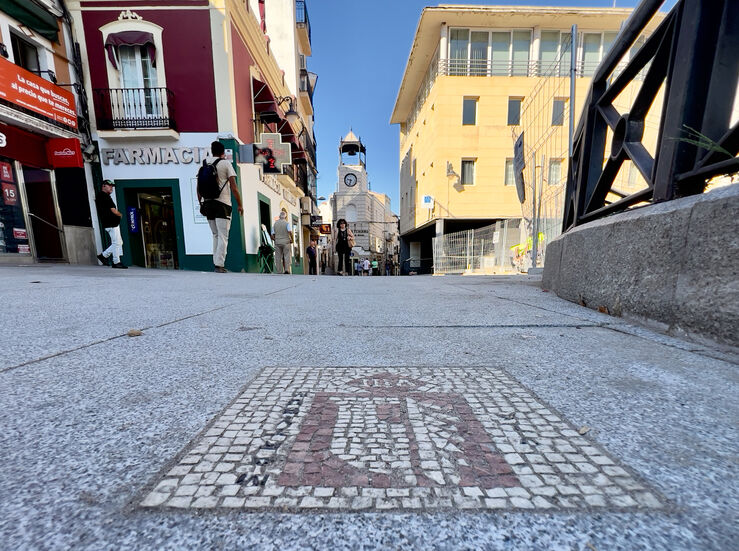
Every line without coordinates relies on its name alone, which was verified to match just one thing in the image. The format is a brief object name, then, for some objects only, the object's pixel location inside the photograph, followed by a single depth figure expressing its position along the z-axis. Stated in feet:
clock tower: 171.42
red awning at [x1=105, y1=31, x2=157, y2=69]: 25.52
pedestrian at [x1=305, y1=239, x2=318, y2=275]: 47.74
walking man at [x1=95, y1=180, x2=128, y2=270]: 20.56
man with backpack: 18.70
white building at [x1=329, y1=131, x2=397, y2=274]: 170.09
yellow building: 44.47
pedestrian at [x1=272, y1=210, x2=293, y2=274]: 30.22
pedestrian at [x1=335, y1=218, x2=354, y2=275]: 35.53
